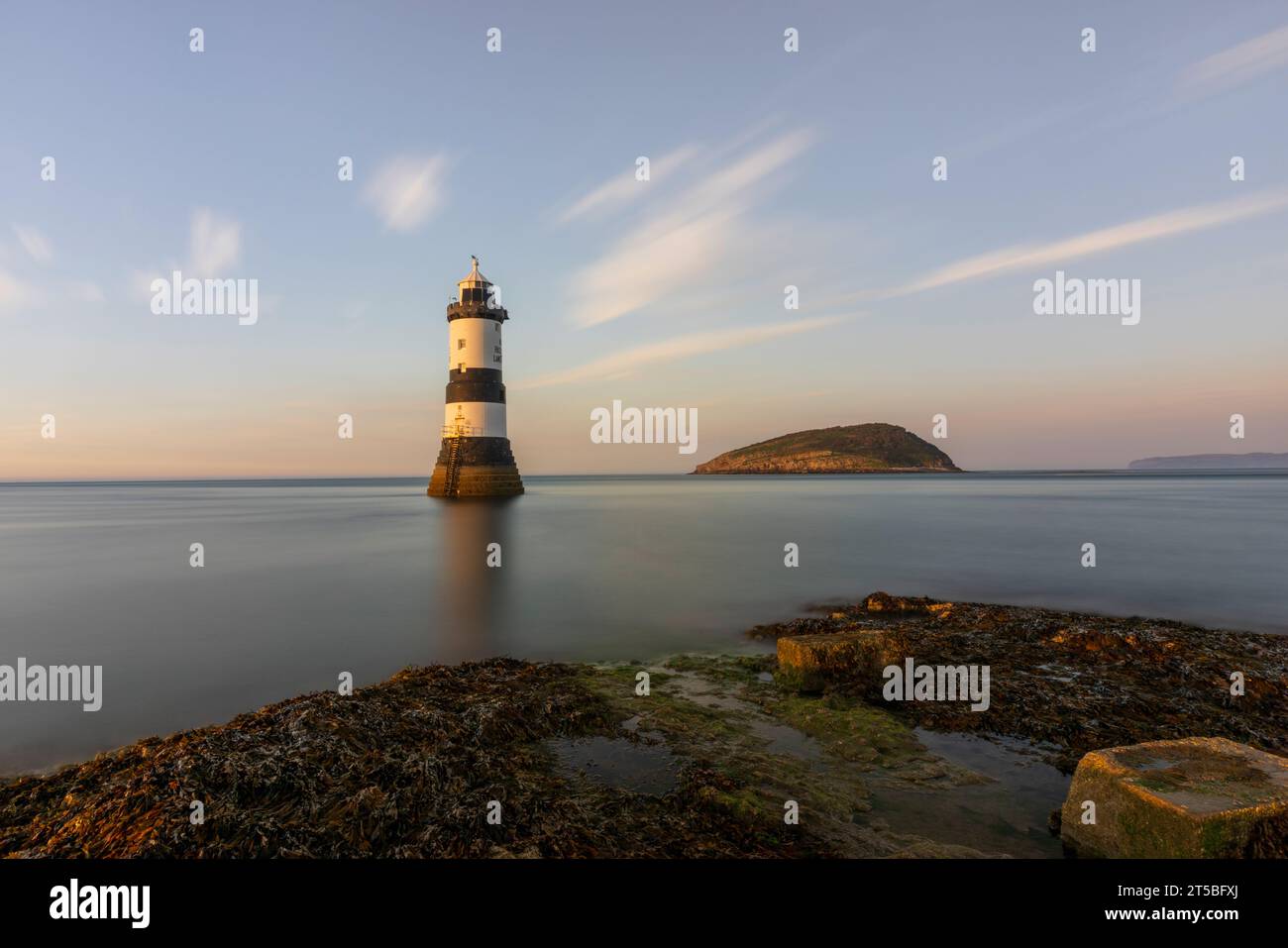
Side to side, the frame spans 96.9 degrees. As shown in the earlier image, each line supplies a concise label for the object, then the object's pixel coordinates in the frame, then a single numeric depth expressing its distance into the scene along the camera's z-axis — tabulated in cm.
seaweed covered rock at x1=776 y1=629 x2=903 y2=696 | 995
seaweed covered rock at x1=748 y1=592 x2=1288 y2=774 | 831
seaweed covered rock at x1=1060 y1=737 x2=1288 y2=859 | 465
